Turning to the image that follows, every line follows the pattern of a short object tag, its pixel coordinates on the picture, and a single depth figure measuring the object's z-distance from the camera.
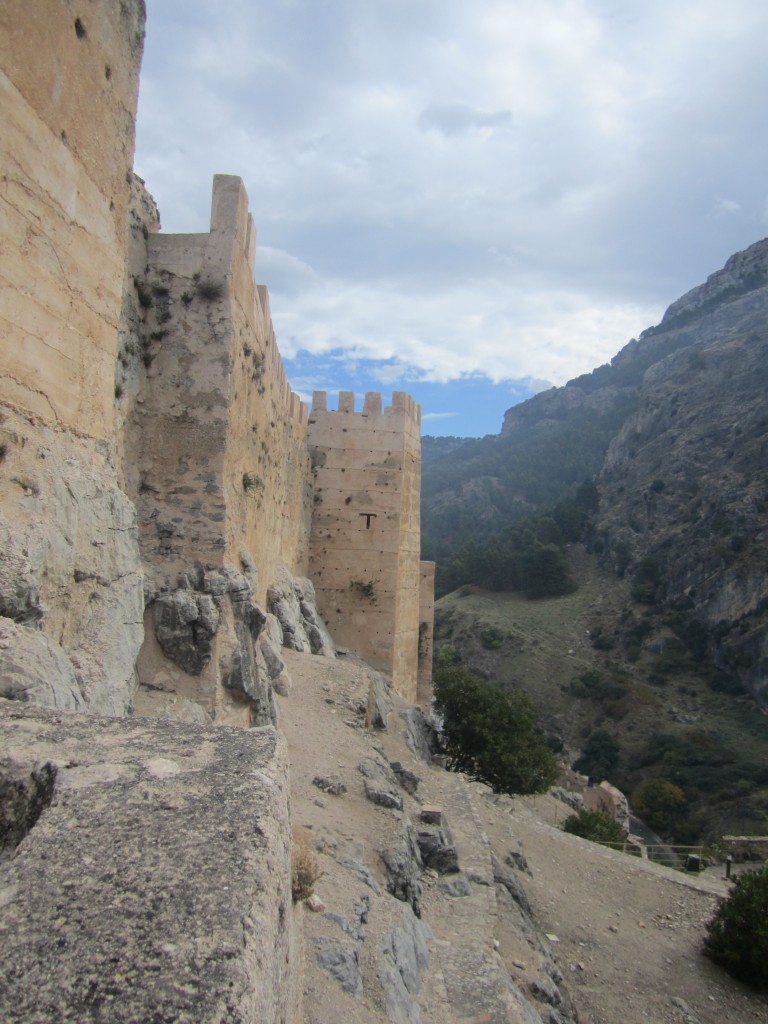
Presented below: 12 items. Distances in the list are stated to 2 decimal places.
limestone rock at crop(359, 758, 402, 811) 8.10
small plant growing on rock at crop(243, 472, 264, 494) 8.59
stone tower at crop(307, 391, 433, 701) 16.12
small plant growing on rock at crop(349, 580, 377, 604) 16.14
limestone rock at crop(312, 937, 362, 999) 4.29
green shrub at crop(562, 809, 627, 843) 17.28
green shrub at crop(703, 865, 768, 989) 10.11
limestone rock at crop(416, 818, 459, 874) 8.15
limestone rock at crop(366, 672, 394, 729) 11.84
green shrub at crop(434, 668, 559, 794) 16.53
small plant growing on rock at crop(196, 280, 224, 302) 7.18
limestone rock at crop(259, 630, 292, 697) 9.79
